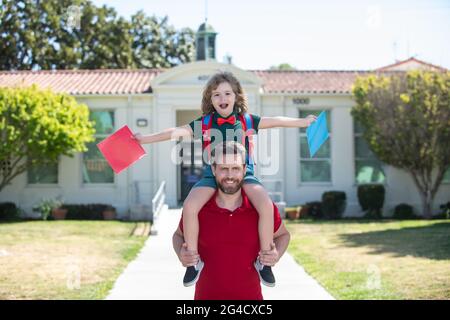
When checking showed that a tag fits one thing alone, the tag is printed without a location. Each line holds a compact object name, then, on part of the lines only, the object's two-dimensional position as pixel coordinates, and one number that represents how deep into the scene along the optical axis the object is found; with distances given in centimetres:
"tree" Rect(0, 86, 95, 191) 1556
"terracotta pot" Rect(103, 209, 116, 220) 1698
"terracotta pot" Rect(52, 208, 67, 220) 1695
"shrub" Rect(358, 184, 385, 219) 1750
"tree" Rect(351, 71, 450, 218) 1675
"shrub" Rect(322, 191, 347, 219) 1739
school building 1738
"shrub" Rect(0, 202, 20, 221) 1677
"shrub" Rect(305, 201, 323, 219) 1769
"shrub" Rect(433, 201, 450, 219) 1769
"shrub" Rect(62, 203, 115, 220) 1700
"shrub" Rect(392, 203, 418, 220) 1780
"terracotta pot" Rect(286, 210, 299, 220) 1712
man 339
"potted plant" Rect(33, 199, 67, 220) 1688
